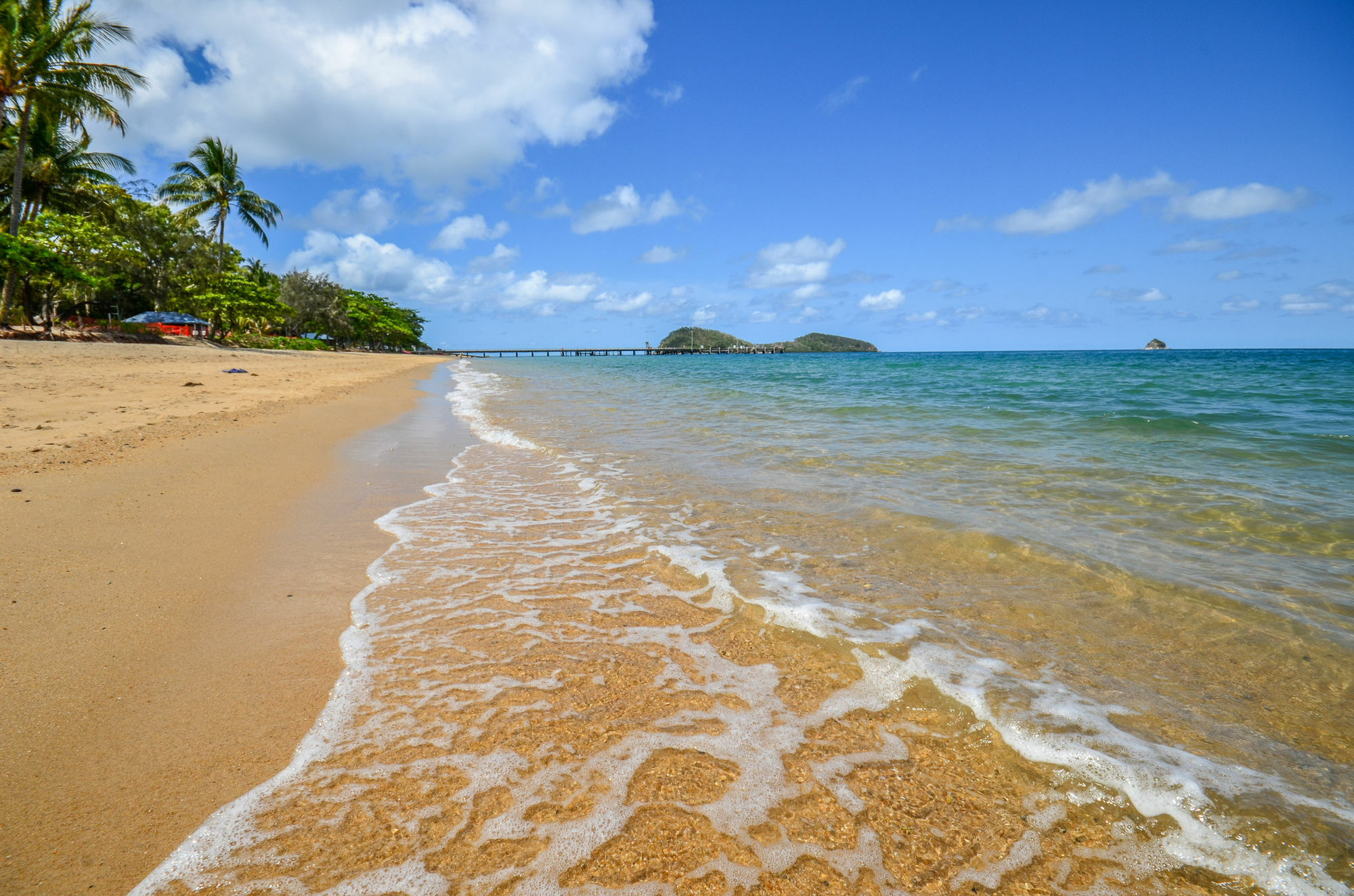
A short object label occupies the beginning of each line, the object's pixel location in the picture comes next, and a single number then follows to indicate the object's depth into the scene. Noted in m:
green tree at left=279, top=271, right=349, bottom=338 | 58.28
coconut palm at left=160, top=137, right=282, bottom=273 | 39.22
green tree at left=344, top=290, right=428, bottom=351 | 70.62
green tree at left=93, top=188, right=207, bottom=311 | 32.91
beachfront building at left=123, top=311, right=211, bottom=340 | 35.00
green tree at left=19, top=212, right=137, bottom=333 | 23.52
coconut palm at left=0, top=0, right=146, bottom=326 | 21.27
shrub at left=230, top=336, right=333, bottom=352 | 40.74
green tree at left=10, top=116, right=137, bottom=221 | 28.56
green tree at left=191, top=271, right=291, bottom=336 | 34.81
